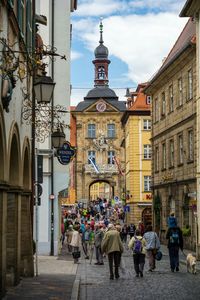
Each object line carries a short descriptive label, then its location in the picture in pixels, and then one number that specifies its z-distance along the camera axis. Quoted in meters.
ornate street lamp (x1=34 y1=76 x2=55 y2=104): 16.66
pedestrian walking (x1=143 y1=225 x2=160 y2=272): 23.06
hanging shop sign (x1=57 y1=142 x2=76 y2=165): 26.71
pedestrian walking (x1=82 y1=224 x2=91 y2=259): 34.06
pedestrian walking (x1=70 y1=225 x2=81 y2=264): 28.24
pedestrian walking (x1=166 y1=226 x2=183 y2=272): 23.48
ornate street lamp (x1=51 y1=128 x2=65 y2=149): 22.19
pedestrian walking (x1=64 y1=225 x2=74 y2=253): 35.84
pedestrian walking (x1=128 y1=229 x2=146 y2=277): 21.53
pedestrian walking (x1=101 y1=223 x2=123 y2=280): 21.00
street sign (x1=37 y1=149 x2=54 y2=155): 27.94
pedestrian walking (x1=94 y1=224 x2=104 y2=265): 28.24
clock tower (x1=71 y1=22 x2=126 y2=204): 107.81
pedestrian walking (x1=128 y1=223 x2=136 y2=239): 46.77
